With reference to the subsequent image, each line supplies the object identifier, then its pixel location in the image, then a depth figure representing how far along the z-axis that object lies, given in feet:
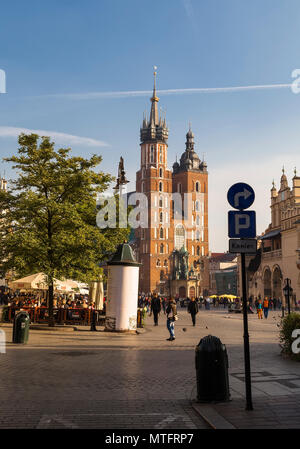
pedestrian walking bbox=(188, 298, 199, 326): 78.18
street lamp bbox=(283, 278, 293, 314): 77.80
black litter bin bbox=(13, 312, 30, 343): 49.73
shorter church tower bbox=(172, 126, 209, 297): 404.98
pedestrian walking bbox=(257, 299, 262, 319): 105.40
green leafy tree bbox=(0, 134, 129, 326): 66.23
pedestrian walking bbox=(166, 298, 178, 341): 54.95
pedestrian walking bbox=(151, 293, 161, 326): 82.73
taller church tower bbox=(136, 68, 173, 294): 385.09
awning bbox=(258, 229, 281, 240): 204.95
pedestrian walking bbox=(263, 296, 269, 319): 108.17
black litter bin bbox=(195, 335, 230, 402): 23.02
